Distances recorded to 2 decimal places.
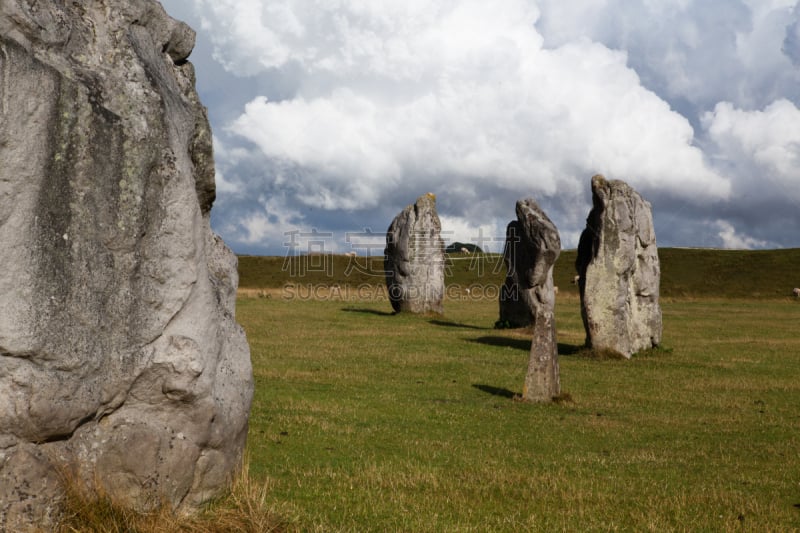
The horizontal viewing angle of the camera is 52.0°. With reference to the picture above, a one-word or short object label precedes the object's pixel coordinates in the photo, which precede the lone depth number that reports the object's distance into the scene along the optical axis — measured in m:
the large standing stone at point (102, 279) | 5.70
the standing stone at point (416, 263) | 34.25
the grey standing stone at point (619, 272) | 21.80
